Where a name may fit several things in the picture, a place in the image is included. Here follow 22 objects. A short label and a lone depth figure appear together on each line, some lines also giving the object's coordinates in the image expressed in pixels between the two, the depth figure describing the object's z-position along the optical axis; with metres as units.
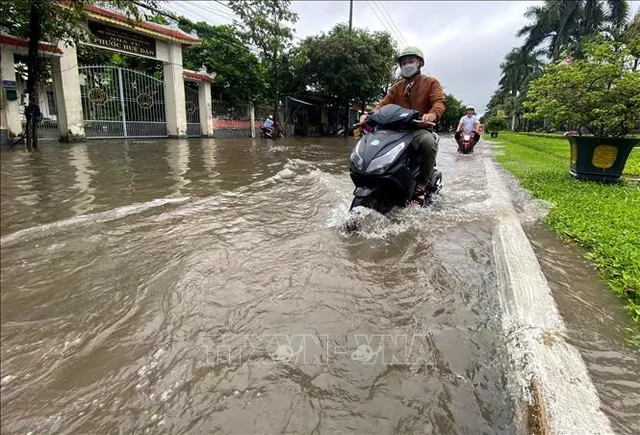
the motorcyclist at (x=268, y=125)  18.81
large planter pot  5.64
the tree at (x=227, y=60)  18.47
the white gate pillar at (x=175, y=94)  14.83
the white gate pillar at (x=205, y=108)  17.17
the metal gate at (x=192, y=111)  16.95
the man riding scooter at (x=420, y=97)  3.82
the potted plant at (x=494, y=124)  26.04
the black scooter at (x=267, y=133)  18.89
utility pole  23.63
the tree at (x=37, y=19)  7.06
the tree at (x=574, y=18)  29.67
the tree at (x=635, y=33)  5.42
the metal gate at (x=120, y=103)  12.41
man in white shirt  11.68
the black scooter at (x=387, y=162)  3.37
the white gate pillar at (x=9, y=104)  9.34
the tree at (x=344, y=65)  21.92
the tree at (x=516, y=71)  38.91
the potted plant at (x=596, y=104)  5.37
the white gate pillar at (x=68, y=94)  11.10
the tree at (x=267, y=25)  17.95
